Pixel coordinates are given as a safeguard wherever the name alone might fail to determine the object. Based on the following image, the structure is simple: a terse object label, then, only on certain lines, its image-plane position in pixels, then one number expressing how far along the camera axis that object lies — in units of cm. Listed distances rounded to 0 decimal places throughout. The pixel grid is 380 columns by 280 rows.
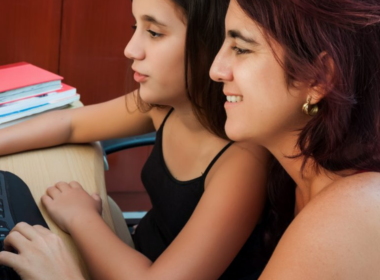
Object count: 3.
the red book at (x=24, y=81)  135
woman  94
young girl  109
